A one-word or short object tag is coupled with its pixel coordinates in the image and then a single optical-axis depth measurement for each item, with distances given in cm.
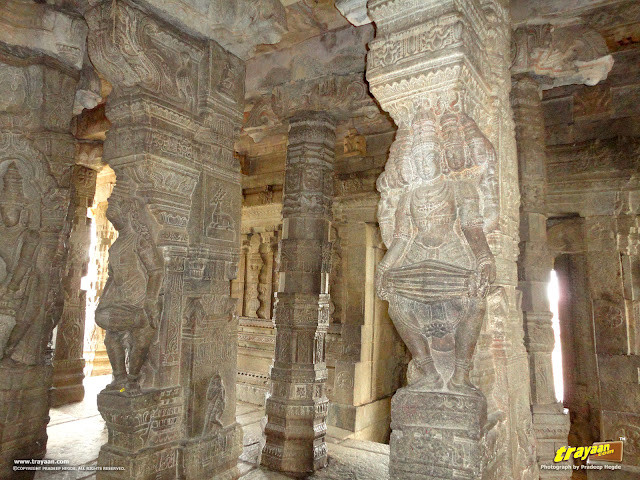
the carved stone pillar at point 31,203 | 442
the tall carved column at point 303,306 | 539
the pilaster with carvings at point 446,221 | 285
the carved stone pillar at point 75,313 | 765
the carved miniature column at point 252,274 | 1063
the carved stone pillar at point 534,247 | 523
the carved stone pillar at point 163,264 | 354
